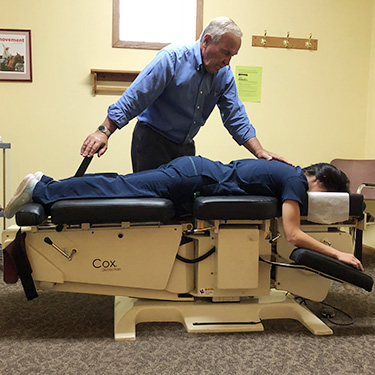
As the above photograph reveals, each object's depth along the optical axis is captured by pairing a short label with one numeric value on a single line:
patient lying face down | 1.60
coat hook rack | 3.07
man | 1.77
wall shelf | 2.92
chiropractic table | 1.55
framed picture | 2.86
